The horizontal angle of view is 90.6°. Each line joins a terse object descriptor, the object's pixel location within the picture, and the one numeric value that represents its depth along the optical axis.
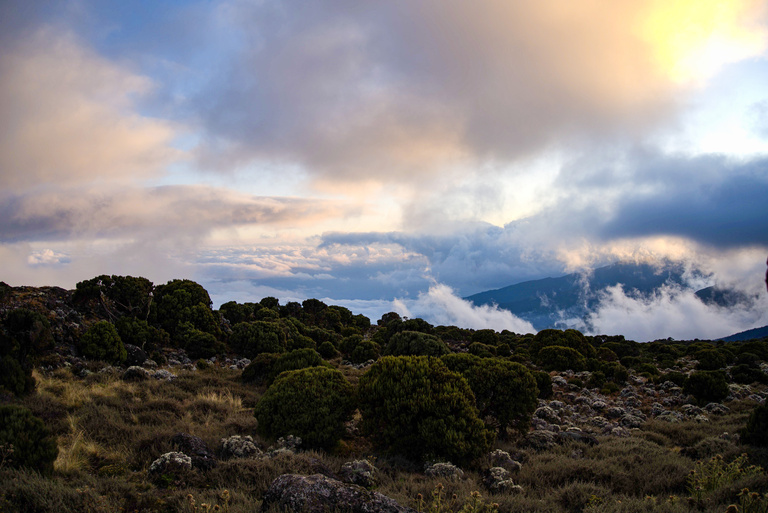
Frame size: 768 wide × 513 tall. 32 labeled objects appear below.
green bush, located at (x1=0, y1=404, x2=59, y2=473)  6.45
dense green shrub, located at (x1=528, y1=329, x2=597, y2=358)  30.09
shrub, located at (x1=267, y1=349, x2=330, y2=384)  16.94
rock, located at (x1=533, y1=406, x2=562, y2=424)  14.41
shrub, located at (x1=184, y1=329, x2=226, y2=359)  24.72
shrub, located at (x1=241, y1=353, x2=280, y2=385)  18.56
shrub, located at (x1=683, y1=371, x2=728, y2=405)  17.19
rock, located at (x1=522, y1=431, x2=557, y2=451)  10.86
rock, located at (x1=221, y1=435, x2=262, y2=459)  8.73
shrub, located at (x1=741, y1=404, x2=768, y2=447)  10.02
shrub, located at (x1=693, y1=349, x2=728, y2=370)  27.22
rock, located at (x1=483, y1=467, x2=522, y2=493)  7.37
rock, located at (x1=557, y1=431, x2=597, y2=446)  11.12
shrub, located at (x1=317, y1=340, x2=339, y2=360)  30.95
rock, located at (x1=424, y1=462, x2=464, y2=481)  8.07
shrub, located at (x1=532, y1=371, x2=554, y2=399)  16.85
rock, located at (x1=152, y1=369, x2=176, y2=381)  16.78
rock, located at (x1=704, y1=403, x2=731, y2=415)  15.30
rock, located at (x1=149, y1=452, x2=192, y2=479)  6.96
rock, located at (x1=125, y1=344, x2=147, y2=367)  19.39
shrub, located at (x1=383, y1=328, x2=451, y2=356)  16.94
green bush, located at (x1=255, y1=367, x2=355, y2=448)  10.12
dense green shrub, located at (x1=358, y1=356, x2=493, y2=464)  9.18
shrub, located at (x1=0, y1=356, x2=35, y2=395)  11.22
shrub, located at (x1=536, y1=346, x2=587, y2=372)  26.20
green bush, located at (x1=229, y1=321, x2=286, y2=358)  26.55
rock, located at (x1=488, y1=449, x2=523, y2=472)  8.81
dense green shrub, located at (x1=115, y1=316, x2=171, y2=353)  22.11
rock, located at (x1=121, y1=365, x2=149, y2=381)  15.80
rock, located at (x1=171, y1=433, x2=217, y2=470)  7.54
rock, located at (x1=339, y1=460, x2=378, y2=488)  7.47
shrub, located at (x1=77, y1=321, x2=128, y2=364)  18.09
